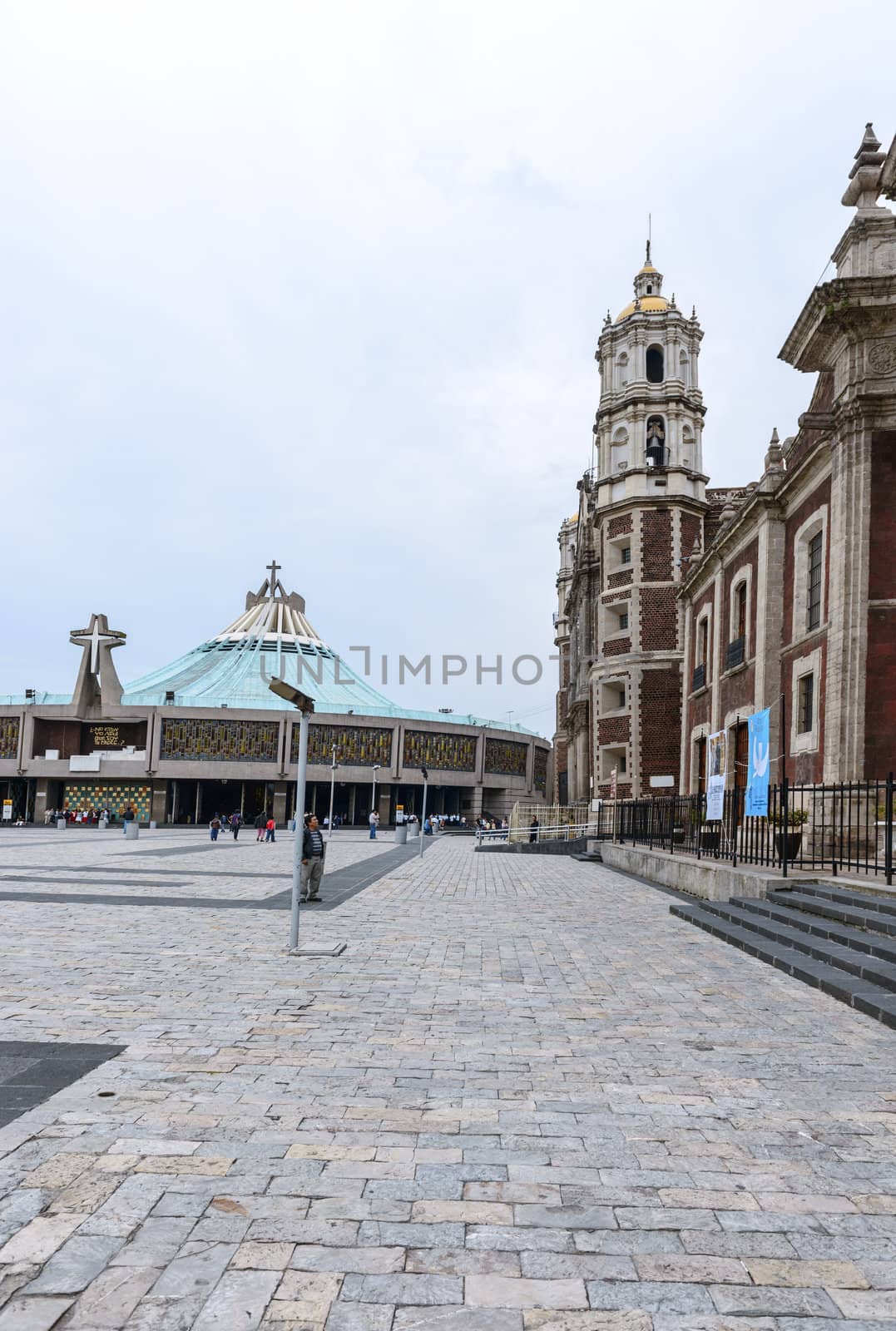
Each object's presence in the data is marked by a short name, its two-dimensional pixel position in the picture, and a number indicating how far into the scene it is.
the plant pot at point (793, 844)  15.90
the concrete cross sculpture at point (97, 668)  65.19
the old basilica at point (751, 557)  16.23
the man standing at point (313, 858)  13.90
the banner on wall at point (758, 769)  13.74
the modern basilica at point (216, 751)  63.34
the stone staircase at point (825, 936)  7.61
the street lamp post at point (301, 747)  9.79
